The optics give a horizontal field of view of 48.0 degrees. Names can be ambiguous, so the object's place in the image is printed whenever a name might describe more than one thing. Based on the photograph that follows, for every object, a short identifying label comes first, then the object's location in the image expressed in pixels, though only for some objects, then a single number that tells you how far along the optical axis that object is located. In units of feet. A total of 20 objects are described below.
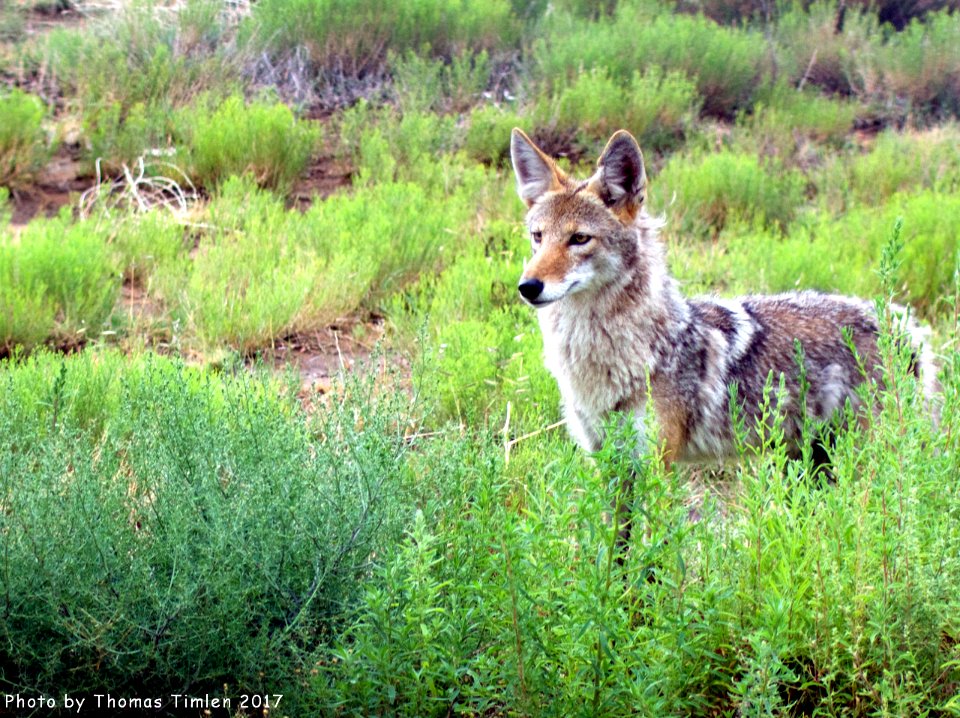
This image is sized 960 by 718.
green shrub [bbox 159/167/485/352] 20.77
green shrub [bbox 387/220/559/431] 17.56
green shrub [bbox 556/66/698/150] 32.65
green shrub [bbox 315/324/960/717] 8.54
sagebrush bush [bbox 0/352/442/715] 9.47
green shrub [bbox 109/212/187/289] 23.18
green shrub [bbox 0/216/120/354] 19.57
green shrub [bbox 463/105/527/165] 31.24
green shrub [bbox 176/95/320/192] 28.50
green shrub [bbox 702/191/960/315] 22.20
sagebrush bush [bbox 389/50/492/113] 33.48
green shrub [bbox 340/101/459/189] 28.73
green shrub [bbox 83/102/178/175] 29.19
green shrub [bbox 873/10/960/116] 38.83
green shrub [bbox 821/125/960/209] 29.86
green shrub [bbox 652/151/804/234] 27.50
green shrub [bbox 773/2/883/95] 40.16
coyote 14.39
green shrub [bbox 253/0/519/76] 35.53
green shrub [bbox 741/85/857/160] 33.50
